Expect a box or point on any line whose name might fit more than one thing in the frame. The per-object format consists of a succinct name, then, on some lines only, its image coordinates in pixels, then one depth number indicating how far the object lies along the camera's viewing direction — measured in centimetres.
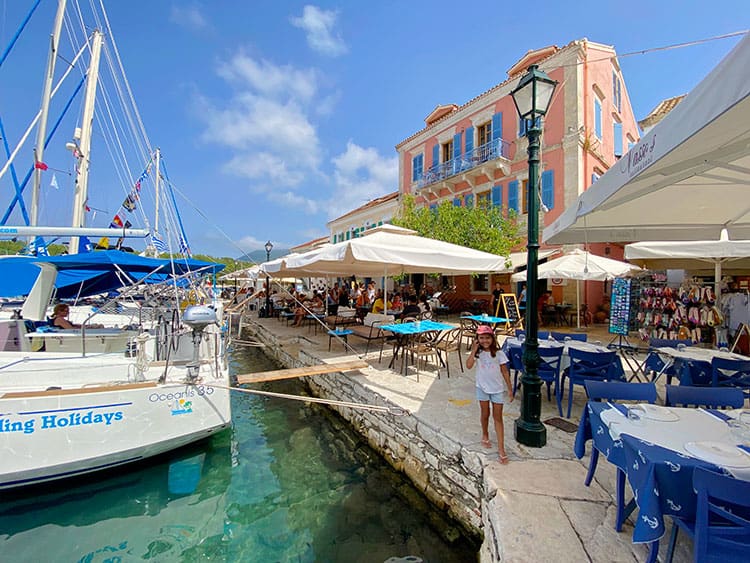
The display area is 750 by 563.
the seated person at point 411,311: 816
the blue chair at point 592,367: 421
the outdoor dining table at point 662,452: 179
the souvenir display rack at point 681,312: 782
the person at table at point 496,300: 1120
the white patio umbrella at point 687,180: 155
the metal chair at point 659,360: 462
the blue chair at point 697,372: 412
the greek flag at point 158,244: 933
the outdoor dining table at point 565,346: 461
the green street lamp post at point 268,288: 1642
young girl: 334
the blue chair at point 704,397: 294
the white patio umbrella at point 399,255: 586
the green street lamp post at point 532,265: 343
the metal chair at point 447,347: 624
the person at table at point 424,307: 896
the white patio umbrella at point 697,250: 637
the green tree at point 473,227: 1252
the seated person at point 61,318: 579
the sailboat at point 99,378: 364
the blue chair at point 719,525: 160
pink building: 1323
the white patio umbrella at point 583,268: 875
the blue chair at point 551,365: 446
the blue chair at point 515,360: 482
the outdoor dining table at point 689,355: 426
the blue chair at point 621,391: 301
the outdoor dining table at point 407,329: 616
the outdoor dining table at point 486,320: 777
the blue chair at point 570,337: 573
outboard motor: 434
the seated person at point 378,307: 1059
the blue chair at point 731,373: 391
